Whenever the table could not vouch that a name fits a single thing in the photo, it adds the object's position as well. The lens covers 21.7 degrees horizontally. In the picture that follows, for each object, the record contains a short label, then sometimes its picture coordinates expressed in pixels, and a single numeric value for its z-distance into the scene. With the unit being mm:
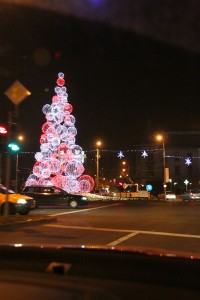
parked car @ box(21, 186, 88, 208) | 34469
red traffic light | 18745
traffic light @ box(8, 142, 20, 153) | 18672
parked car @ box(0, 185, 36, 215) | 23891
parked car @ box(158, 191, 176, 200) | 60750
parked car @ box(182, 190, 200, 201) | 59906
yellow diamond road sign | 17922
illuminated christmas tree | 44000
